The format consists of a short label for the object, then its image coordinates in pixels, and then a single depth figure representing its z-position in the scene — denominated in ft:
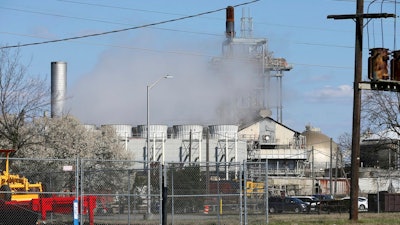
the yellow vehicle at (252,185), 153.93
